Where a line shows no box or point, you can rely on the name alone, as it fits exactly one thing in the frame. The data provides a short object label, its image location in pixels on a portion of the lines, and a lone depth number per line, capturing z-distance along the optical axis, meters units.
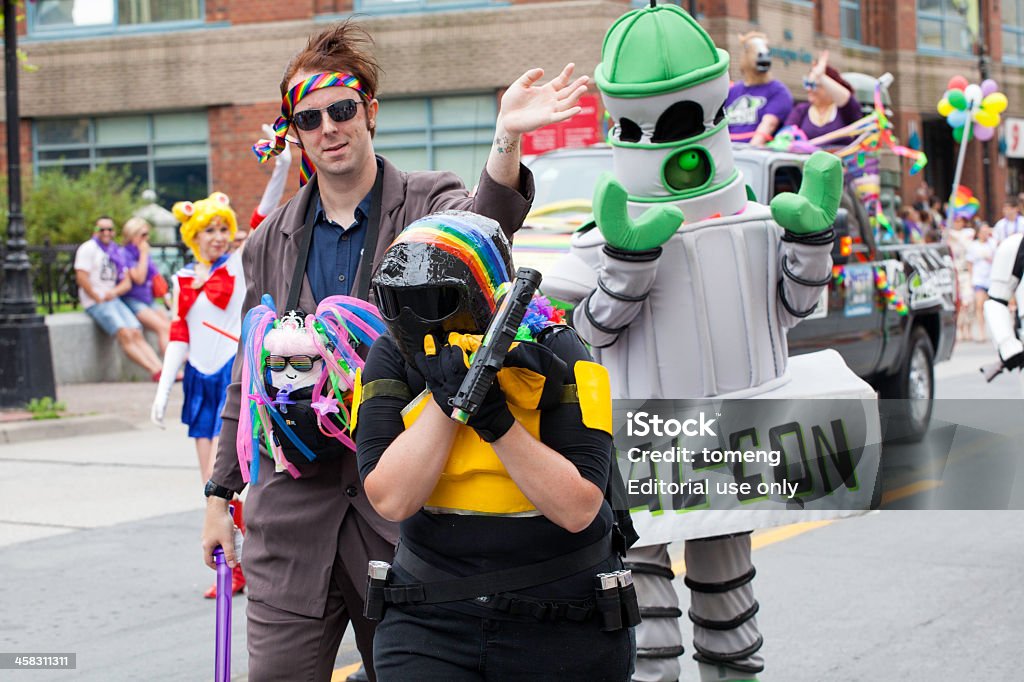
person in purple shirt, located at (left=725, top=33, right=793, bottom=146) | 10.43
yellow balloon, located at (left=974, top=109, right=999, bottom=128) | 20.46
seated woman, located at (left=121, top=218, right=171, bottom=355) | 16.05
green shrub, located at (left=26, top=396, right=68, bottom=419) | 13.00
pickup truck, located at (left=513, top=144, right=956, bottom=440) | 8.89
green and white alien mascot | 4.35
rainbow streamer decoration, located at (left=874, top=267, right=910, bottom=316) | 10.55
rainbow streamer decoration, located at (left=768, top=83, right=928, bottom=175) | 10.86
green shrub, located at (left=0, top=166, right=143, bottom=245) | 19.00
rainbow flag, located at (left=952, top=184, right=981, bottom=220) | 23.83
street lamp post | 13.18
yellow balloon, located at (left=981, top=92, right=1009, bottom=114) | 20.75
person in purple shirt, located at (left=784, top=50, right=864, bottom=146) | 10.77
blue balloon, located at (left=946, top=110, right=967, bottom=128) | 20.75
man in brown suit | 3.41
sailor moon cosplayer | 7.31
